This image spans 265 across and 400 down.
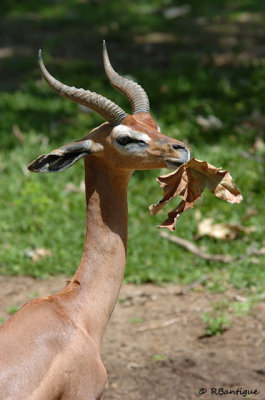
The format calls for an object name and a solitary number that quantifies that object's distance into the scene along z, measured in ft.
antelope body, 22.38
